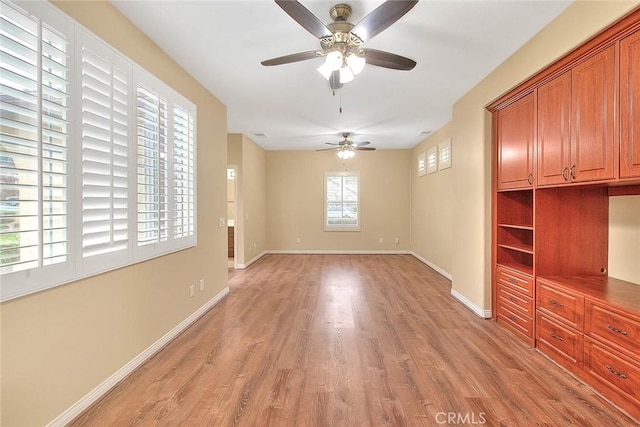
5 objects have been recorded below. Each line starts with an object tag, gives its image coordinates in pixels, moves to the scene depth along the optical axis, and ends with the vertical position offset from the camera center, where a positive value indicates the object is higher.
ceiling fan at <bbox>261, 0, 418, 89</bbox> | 1.77 +1.23
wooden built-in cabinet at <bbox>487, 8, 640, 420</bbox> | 1.90 +0.07
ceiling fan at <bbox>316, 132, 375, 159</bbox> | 5.93 +1.36
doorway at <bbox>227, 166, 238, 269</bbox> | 6.68 -0.36
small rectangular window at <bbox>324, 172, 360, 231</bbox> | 8.02 +0.28
